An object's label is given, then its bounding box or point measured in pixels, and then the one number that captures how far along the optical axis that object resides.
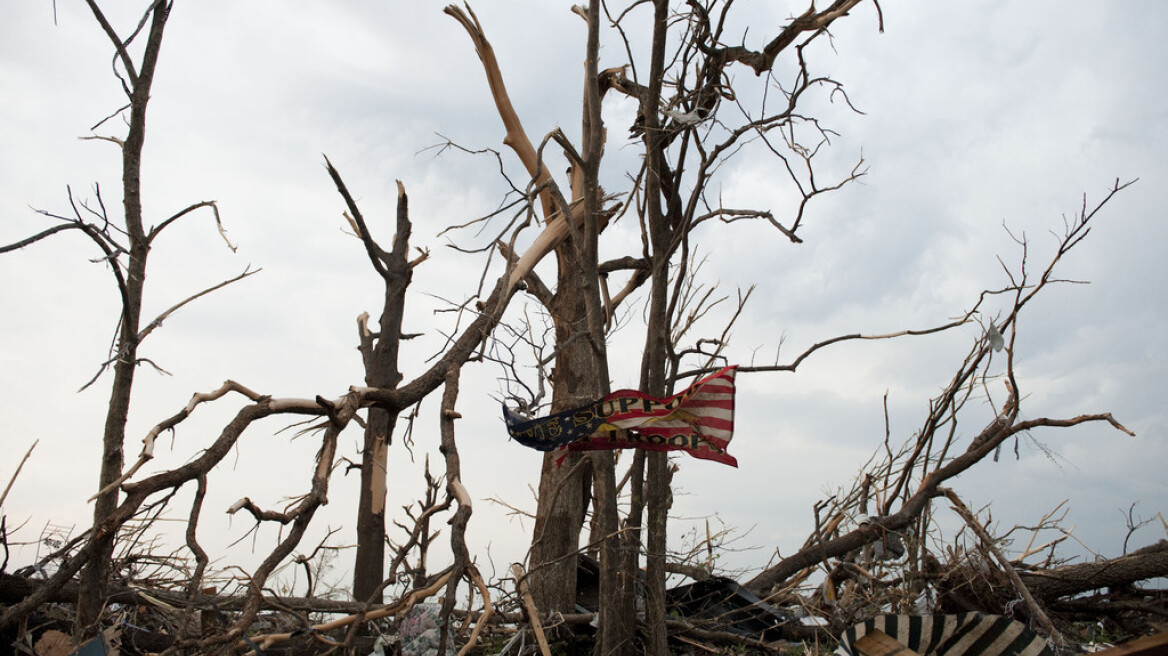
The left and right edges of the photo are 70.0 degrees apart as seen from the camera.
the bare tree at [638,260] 5.33
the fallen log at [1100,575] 6.55
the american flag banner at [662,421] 4.90
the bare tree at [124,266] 4.90
